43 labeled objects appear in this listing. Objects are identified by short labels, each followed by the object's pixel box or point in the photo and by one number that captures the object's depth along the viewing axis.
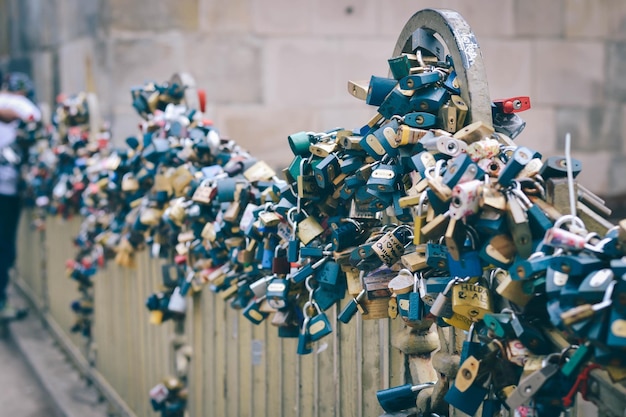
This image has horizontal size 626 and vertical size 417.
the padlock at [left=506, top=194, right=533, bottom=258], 1.49
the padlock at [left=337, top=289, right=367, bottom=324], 1.97
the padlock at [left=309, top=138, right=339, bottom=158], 2.10
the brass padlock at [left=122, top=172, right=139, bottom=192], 3.73
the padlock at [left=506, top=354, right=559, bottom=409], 1.44
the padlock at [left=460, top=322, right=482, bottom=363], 1.61
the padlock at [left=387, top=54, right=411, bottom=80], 1.91
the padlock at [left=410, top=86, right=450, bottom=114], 1.84
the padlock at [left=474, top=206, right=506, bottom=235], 1.52
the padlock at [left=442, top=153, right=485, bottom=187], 1.57
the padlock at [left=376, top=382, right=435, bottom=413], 1.90
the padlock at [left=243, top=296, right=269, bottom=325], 2.49
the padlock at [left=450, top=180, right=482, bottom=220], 1.53
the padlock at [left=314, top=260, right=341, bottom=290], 2.11
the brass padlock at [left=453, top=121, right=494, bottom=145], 1.69
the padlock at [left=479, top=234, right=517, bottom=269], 1.53
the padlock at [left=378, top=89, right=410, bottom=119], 1.89
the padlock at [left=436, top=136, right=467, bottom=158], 1.68
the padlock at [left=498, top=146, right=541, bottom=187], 1.52
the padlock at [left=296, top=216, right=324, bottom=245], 2.16
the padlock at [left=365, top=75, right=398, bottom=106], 1.94
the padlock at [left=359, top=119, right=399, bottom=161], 1.86
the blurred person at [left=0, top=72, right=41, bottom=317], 6.61
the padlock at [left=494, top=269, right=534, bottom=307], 1.49
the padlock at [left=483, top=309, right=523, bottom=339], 1.50
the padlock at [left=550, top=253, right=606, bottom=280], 1.36
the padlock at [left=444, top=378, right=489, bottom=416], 1.62
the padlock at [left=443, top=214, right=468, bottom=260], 1.56
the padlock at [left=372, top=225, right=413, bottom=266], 1.88
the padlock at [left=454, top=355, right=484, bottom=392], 1.58
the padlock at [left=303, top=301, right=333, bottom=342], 2.12
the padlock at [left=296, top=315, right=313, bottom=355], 2.18
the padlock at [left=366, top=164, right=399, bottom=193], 1.86
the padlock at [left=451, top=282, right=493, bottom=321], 1.60
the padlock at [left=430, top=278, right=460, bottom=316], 1.65
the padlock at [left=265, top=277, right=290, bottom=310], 2.28
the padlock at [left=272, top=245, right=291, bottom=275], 2.32
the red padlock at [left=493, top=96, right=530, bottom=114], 1.85
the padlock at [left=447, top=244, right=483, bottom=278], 1.59
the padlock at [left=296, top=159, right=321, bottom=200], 2.14
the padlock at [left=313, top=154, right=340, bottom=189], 2.06
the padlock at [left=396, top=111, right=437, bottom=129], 1.83
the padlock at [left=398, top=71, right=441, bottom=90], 1.85
